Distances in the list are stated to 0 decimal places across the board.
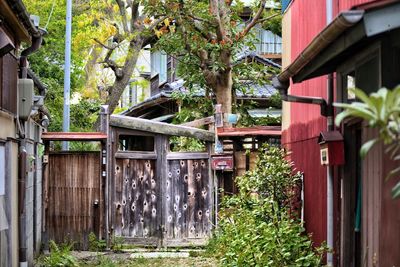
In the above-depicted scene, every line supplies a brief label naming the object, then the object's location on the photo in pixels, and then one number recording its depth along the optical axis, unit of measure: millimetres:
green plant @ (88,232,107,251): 13641
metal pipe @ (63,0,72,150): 16906
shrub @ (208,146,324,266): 8273
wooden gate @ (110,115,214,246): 14055
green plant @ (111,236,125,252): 13727
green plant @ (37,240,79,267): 11372
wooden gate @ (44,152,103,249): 13750
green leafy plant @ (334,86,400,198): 2629
